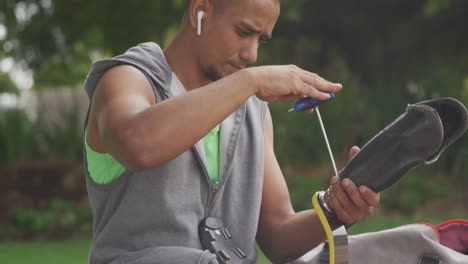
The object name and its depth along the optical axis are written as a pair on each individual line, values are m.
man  2.37
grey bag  2.59
